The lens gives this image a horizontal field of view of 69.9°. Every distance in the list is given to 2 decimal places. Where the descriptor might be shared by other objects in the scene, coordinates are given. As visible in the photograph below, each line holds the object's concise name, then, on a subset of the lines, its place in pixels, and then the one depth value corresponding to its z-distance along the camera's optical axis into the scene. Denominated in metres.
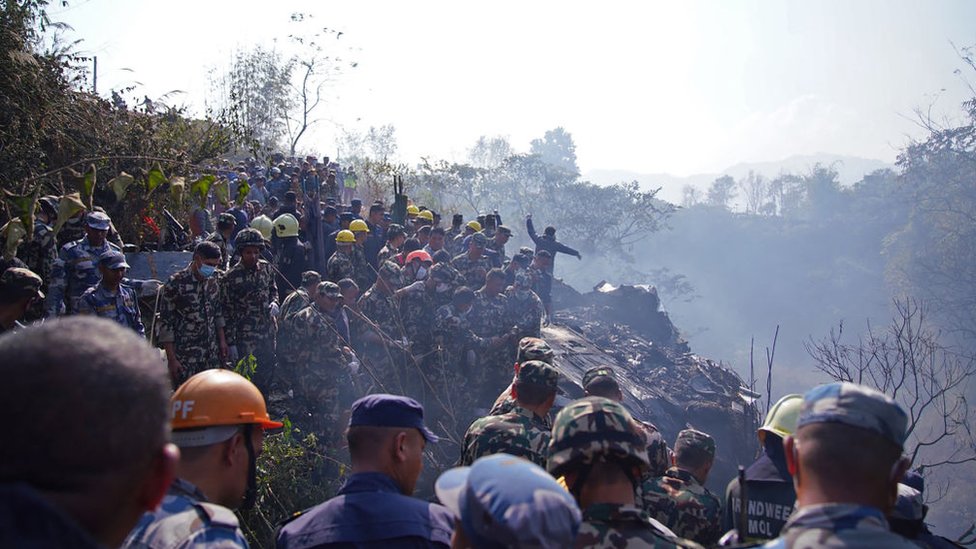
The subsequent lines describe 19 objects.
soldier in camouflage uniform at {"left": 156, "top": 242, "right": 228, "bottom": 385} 6.42
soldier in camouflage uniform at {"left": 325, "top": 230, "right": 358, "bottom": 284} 9.20
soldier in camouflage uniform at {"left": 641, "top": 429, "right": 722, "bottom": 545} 4.01
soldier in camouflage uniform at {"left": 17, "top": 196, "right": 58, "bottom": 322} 6.86
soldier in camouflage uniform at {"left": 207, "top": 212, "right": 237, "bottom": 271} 8.09
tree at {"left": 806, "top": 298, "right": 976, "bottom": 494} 27.52
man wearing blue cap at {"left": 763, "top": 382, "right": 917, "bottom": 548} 1.85
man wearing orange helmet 2.42
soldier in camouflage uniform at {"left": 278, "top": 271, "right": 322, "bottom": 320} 6.99
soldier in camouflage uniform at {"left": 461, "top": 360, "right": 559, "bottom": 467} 3.79
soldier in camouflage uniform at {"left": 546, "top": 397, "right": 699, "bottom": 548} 2.43
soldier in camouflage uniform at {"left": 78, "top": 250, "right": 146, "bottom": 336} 5.72
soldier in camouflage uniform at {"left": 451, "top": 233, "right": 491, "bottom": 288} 9.97
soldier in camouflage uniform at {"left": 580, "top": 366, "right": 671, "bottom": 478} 4.81
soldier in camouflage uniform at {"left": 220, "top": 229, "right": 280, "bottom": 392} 7.07
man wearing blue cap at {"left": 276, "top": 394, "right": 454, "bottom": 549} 2.67
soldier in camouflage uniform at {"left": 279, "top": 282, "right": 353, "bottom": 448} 6.76
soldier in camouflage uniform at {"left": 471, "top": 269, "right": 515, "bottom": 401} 8.74
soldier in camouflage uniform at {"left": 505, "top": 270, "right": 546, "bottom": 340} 9.00
